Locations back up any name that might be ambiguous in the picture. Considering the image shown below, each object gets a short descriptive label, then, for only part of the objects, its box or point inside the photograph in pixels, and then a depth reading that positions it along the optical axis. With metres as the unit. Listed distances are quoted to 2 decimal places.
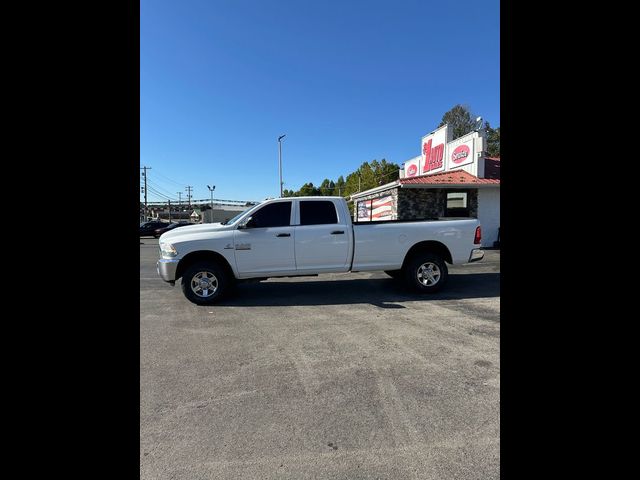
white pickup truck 5.97
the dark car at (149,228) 29.87
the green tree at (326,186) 75.31
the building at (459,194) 14.10
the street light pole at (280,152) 32.98
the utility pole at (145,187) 66.19
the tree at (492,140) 40.56
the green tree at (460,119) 45.03
